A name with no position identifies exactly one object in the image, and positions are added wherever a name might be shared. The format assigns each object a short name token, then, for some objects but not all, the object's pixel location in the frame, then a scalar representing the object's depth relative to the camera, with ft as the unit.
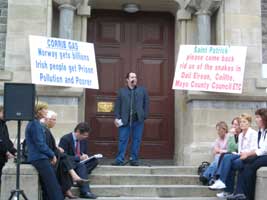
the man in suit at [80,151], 26.41
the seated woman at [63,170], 25.14
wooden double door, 36.88
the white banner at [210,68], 32.42
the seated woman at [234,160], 26.37
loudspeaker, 23.58
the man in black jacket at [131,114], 31.30
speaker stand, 22.72
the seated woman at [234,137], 28.82
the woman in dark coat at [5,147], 26.50
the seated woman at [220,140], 29.48
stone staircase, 27.22
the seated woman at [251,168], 25.05
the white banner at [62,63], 31.22
